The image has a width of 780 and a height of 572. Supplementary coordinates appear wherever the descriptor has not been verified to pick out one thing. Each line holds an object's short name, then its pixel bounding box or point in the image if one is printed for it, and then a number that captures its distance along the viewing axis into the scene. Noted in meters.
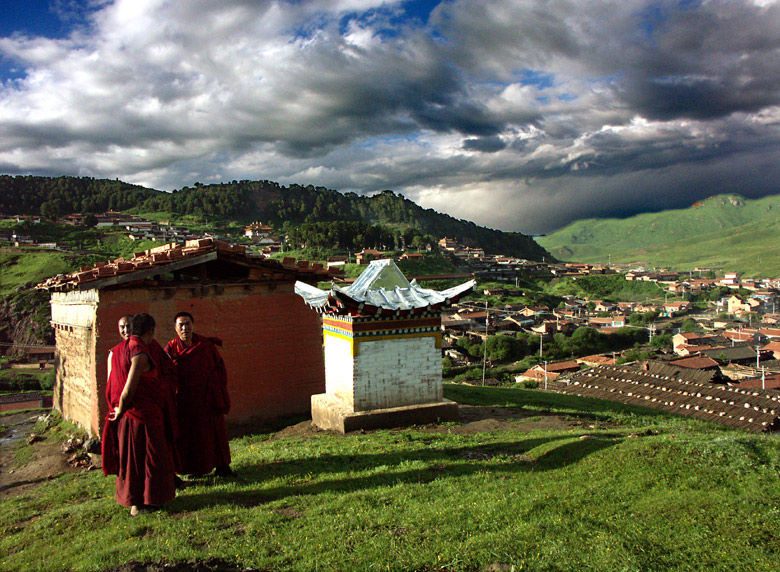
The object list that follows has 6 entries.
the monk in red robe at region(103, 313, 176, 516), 5.54
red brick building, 11.21
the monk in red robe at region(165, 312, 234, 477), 6.61
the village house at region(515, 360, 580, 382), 40.65
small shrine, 10.10
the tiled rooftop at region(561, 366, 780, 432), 18.31
